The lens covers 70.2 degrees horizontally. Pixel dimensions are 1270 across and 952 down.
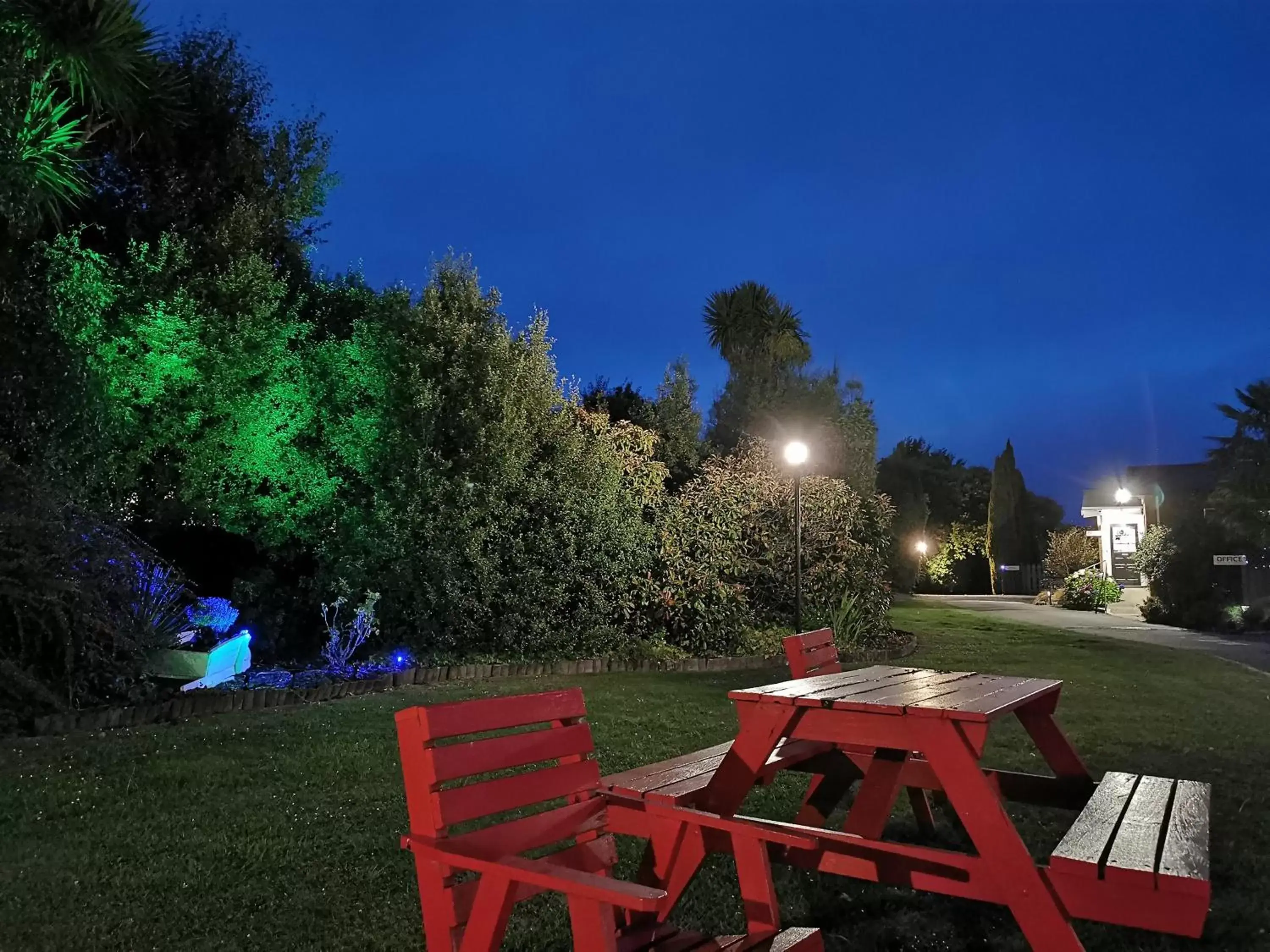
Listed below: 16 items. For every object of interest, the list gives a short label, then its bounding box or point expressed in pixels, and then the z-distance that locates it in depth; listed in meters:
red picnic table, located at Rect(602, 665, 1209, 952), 2.13
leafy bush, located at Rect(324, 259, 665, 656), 9.70
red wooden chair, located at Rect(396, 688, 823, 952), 1.89
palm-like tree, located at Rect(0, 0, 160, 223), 8.73
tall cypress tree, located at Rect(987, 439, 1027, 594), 37.16
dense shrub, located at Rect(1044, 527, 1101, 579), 30.36
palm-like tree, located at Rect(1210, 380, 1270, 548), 18.14
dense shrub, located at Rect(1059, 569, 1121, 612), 23.47
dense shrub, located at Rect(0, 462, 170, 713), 6.17
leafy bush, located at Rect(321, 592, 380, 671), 8.99
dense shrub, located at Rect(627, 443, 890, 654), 11.05
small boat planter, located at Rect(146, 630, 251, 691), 7.45
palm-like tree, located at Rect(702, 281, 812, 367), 22.81
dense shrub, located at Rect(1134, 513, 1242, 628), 18.36
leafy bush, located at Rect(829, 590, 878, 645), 12.09
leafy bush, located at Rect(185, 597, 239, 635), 8.23
